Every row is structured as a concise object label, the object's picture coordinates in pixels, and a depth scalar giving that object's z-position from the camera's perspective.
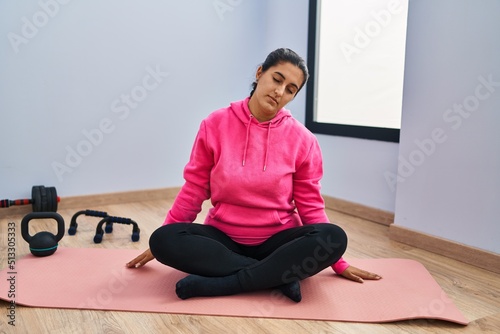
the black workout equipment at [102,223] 2.03
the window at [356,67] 2.33
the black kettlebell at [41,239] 1.76
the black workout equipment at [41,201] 2.36
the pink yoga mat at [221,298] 1.38
